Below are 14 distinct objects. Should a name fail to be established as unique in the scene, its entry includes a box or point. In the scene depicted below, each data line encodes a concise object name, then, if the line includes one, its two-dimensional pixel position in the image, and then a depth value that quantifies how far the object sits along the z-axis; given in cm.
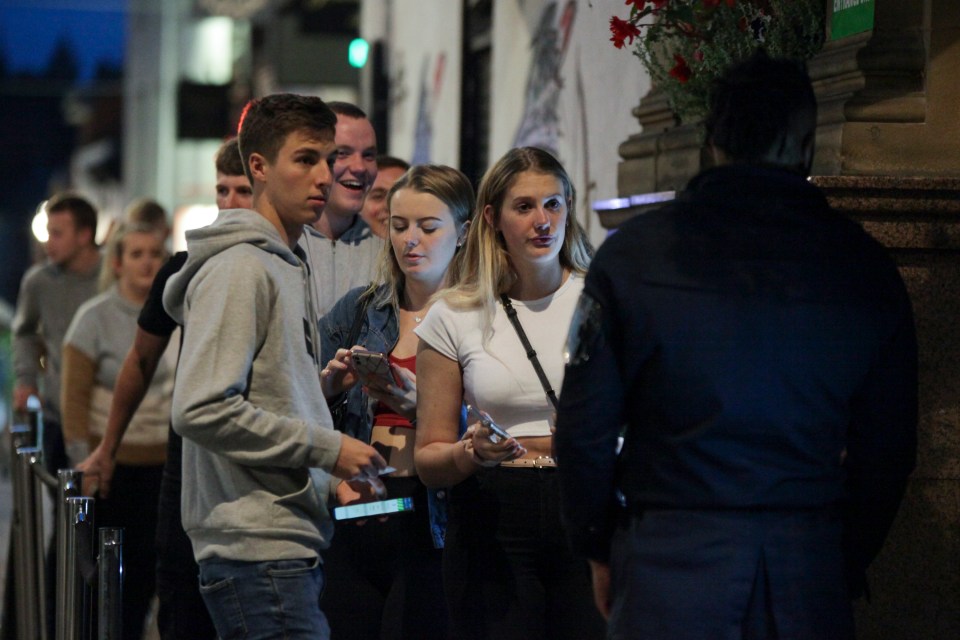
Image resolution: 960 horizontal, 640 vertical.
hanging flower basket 982
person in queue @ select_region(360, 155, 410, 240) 1343
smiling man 1121
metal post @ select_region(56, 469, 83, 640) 952
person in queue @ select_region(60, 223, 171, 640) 1260
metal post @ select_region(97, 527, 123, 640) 850
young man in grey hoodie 733
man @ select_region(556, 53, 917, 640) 599
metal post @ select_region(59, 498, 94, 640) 905
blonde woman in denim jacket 932
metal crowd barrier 860
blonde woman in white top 836
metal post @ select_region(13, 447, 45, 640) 1209
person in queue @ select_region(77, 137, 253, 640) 977
